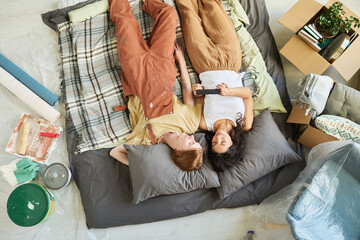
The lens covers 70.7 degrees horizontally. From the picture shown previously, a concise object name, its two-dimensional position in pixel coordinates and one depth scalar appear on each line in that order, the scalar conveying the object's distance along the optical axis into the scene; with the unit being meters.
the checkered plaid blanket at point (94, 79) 1.58
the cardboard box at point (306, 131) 1.49
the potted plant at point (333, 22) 1.56
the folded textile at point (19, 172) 1.48
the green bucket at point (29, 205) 1.41
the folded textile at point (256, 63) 1.65
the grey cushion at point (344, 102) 1.48
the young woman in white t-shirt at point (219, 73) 1.45
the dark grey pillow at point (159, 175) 1.38
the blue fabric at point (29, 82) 1.64
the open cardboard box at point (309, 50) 1.61
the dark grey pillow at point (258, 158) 1.44
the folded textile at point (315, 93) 1.48
